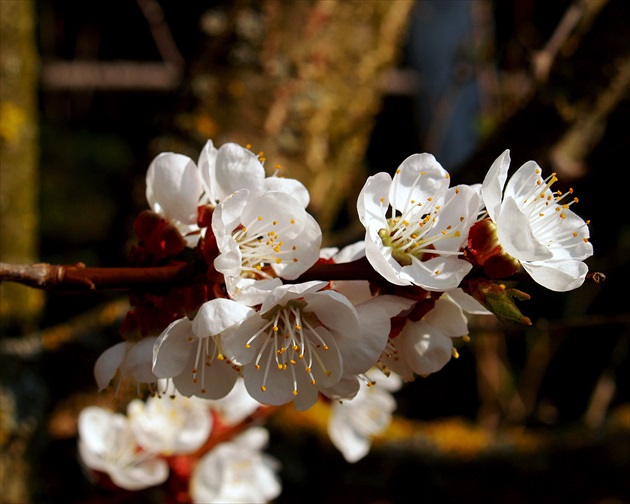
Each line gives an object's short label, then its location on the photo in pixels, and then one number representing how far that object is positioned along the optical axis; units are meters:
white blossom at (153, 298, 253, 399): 0.39
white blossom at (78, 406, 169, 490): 0.48
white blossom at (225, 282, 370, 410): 0.40
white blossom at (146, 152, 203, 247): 0.42
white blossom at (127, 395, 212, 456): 0.49
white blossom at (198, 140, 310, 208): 0.41
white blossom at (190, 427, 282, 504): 0.49
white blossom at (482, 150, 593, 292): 0.39
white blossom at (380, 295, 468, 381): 0.41
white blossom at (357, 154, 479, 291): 0.39
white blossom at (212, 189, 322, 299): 0.40
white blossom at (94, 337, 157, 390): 0.41
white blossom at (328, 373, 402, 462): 0.52
